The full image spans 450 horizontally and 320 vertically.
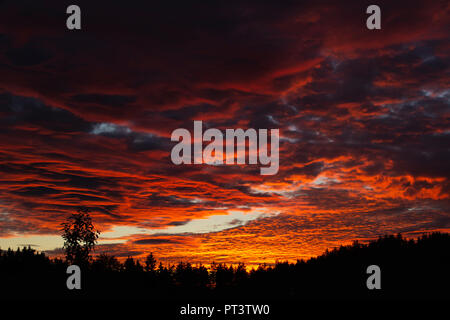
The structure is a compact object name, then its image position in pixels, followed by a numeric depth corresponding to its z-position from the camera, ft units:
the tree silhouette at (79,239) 224.12
